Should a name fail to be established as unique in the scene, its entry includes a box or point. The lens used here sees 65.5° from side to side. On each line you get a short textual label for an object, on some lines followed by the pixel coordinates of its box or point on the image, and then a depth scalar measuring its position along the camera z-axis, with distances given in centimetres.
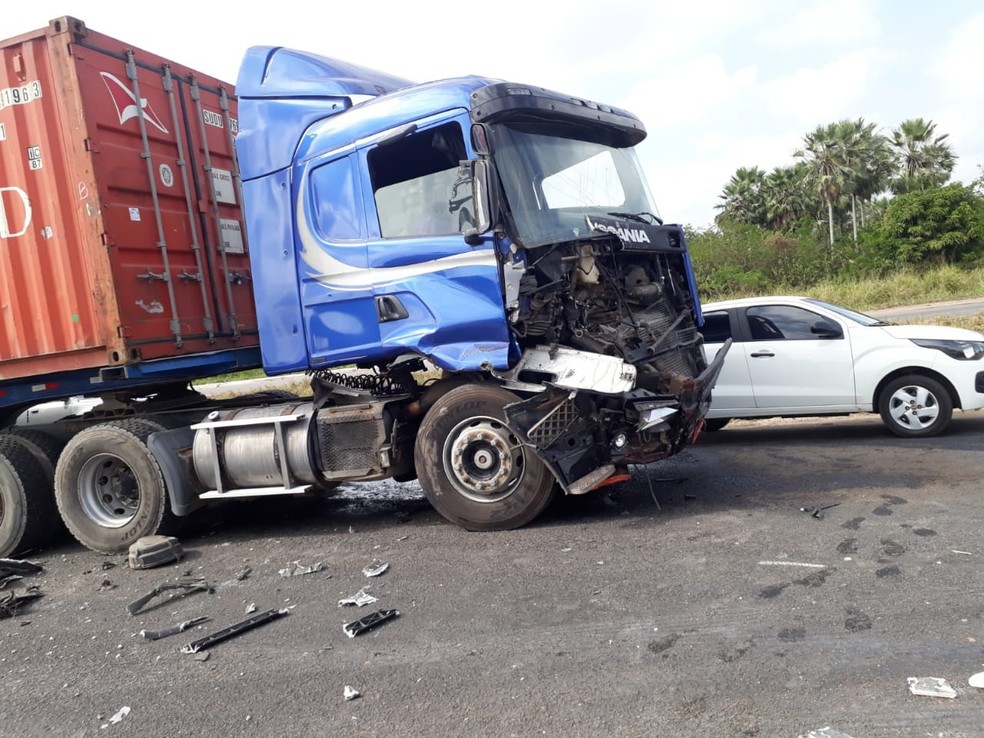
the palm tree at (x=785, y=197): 4294
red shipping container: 564
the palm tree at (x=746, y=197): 4566
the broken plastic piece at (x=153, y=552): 566
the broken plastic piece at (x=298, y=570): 513
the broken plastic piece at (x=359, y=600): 445
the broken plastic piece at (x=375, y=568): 491
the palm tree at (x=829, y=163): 3991
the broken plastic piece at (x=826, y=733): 268
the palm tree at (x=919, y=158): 3869
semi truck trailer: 514
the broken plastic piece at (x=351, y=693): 336
